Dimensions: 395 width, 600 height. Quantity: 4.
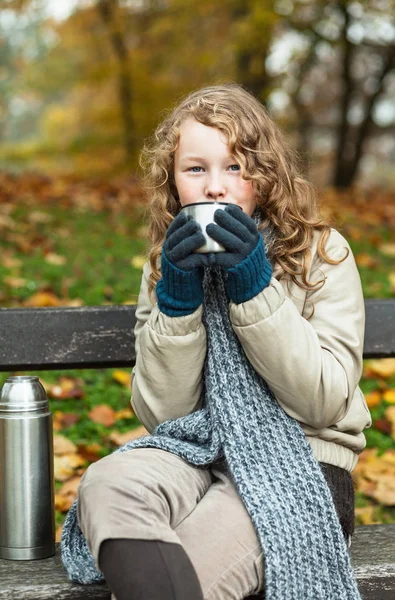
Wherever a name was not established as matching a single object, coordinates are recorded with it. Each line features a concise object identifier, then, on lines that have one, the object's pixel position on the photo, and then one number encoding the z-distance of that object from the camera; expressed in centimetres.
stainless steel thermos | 234
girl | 196
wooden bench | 268
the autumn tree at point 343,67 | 964
